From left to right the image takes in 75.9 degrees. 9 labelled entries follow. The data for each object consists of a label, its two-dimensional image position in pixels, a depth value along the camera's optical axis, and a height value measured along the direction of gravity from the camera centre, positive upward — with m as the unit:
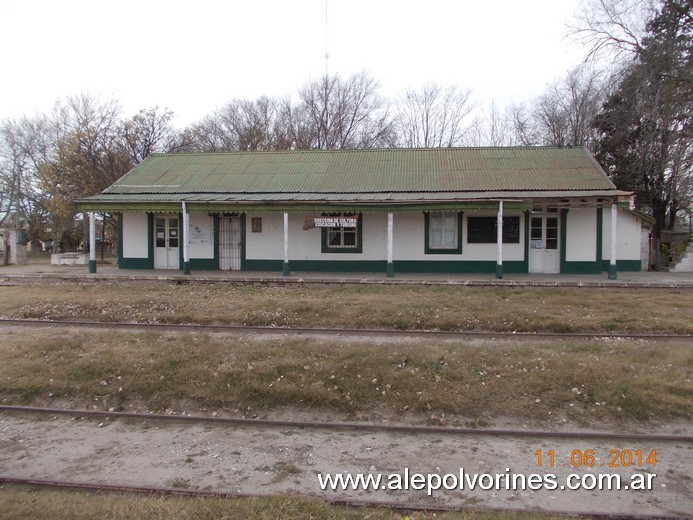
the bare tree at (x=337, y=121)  40.66 +11.96
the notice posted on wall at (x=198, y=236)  18.41 +0.56
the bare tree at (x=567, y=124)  30.20 +9.66
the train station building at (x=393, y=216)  16.25 +1.34
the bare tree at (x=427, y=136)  39.66 +10.33
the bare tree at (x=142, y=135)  30.97 +8.16
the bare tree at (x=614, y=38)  16.92 +8.53
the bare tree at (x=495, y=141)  38.94 +9.76
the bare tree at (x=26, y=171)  39.28 +6.93
